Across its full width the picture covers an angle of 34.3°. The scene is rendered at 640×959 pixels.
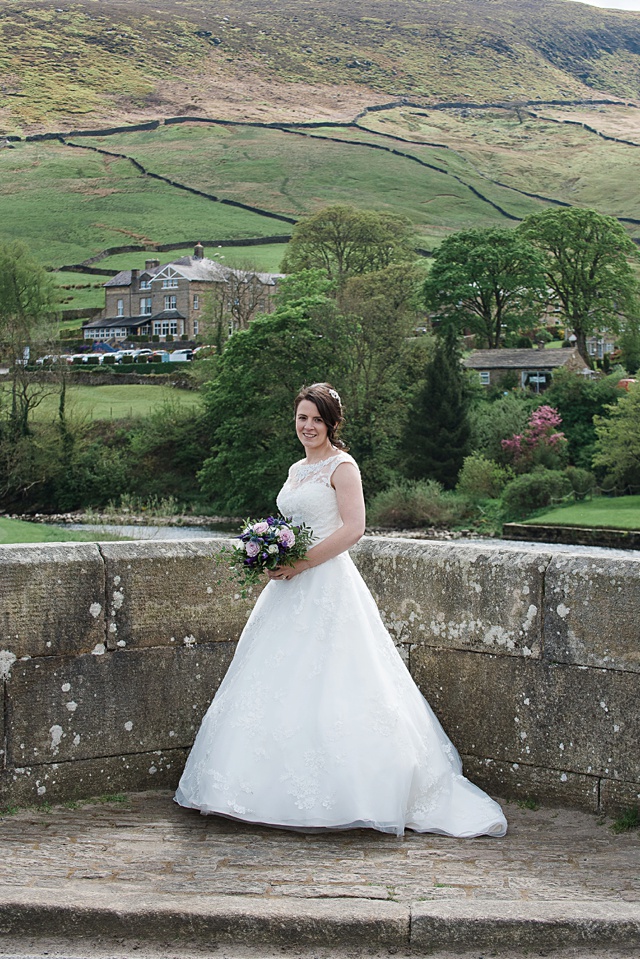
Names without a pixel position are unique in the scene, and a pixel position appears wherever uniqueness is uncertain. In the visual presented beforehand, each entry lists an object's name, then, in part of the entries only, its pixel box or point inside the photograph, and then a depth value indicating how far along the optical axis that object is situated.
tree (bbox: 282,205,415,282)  88.94
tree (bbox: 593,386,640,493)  51.31
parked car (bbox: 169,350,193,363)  88.44
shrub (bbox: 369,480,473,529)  48.75
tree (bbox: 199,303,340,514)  51.97
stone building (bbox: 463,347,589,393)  66.81
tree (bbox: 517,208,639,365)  75.62
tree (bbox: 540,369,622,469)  57.34
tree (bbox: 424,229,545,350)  74.44
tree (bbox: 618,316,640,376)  72.31
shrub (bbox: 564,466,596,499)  52.47
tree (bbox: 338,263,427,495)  53.81
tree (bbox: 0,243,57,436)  60.38
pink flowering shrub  53.91
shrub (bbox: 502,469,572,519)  49.76
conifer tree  53.12
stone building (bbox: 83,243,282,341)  102.31
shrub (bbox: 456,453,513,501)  51.56
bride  4.43
